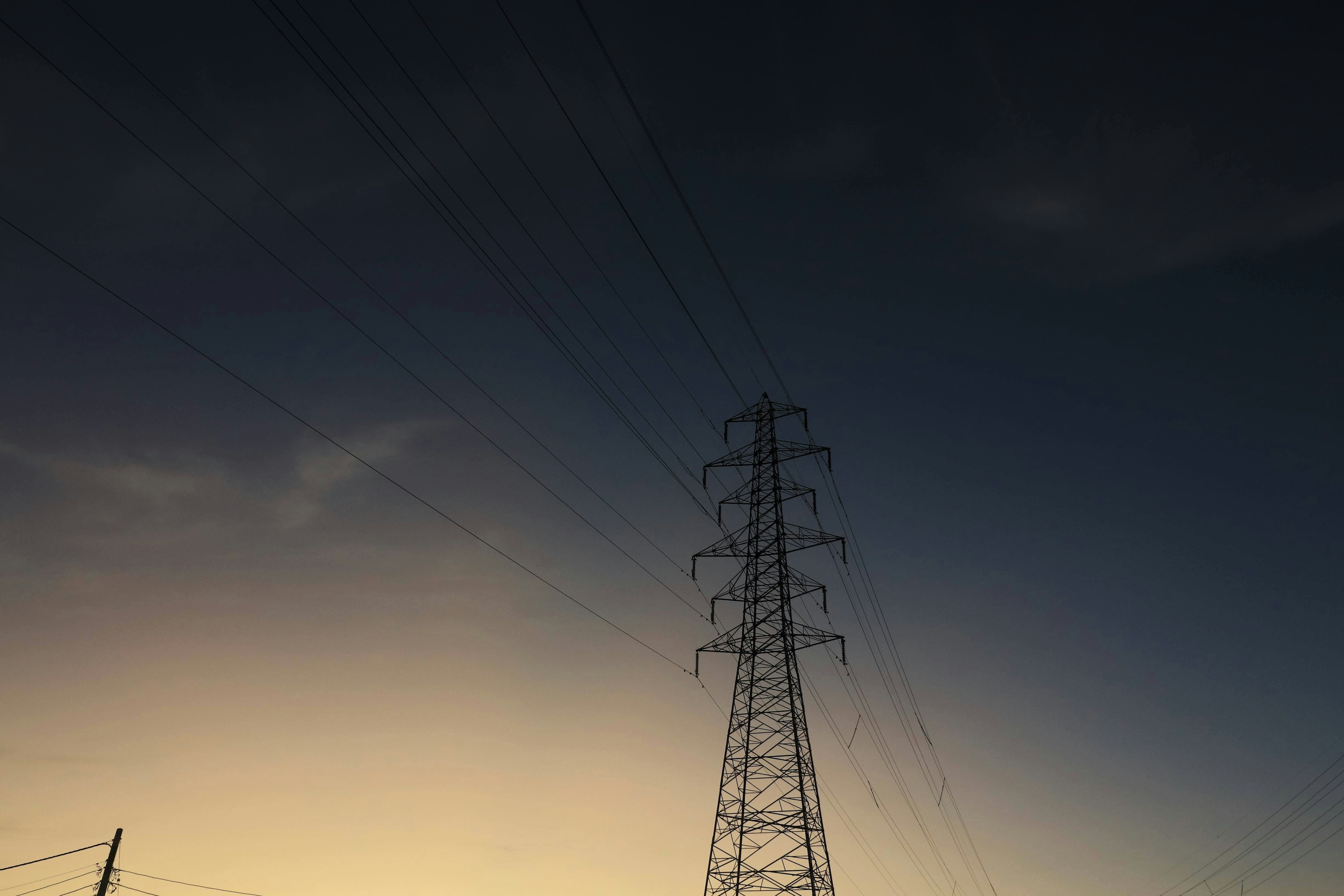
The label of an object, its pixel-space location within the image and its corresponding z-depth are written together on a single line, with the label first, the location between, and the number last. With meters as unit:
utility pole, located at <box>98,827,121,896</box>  36.34
